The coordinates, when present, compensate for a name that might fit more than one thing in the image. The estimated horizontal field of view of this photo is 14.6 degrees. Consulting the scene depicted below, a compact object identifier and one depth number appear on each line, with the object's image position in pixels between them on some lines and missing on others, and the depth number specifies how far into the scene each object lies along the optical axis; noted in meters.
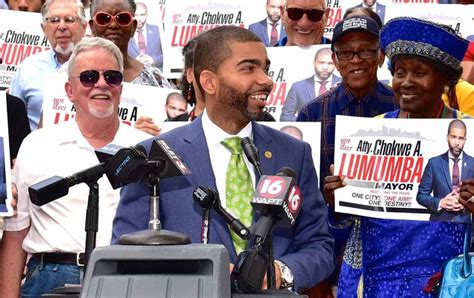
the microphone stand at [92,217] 6.91
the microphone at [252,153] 7.25
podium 5.68
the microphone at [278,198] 6.45
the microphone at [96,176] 6.50
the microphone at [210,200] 6.71
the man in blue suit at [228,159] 7.78
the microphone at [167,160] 6.73
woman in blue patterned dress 9.37
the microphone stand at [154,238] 5.96
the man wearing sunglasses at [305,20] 12.81
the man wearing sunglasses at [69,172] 9.63
